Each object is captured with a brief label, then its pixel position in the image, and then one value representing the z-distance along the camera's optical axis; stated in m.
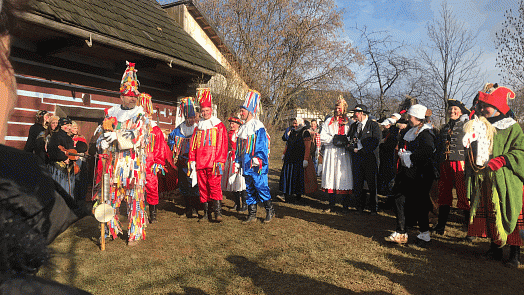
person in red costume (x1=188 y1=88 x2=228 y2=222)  5.43
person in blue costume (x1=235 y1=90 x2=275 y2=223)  5.53
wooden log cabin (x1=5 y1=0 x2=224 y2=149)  5.50
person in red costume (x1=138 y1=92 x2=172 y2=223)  5.02
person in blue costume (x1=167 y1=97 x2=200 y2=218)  6.18
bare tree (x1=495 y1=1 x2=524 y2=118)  11.87
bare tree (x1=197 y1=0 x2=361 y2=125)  20.03
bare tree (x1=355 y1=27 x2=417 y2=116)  17.31
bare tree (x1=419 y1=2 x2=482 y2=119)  15.64
